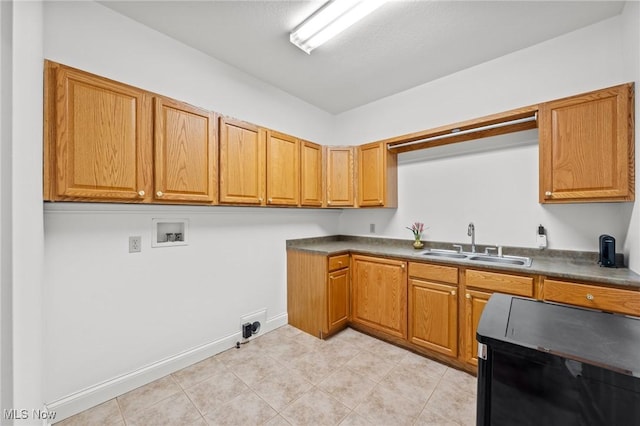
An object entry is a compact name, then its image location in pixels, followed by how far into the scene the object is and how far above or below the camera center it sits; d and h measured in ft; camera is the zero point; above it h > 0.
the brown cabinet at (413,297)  5.73 -2.60
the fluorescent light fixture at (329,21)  5.69 +4.66
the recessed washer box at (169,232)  6.79 -0.61
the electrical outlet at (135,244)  6.38 -0.86
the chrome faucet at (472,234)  8.38 -0.74
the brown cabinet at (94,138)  4.75 +1.49
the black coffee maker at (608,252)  6.04 -0.95
